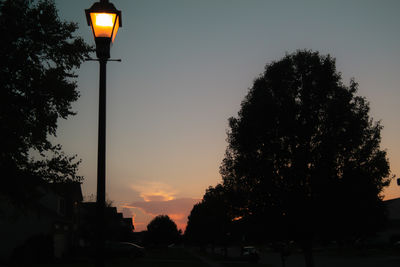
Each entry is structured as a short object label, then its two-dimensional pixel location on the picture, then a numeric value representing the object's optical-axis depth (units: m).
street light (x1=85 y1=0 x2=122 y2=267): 6.19
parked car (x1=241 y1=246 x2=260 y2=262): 43.81
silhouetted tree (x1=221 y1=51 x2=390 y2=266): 20.94
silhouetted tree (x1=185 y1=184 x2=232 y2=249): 55.42
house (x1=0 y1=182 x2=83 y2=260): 29.80
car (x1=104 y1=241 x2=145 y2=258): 41.78
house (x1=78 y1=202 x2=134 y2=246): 46.28
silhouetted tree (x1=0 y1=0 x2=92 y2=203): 16.06
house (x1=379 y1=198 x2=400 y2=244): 68.46
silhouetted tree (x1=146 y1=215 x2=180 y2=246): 91.19
